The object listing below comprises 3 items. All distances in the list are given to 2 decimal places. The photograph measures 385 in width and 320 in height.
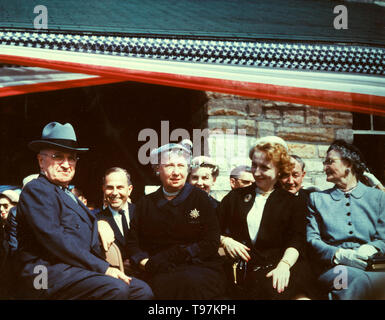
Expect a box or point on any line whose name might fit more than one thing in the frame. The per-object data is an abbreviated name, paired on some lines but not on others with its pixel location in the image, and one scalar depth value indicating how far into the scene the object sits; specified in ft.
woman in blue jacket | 9.15
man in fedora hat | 8.22
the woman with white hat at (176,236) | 8.68
